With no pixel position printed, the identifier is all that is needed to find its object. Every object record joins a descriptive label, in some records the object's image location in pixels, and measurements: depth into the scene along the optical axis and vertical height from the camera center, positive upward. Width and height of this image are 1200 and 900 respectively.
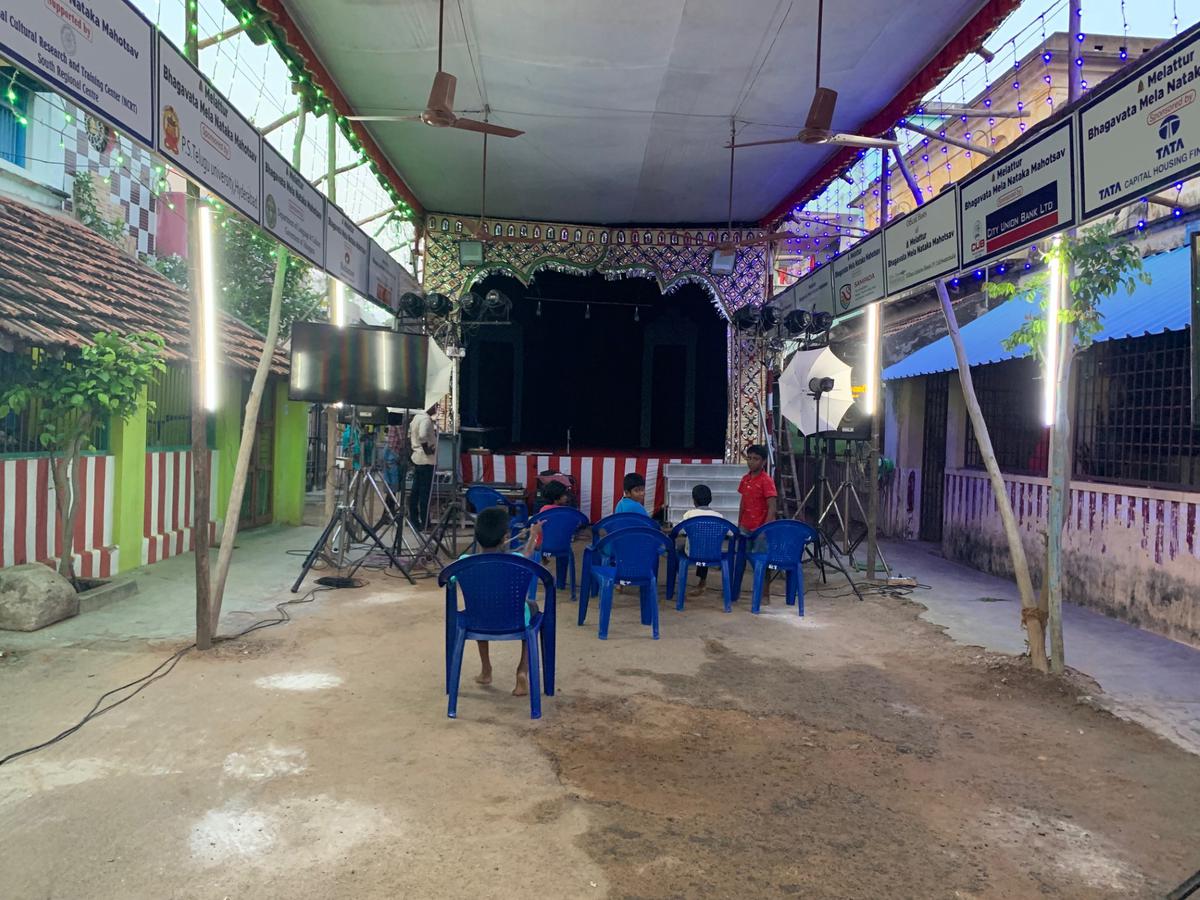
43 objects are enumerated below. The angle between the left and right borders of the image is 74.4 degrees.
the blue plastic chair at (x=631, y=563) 5.37 -0.81
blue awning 5.84 +1.22
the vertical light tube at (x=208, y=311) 4.40 +0.71
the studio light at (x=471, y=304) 9.86 +1.76
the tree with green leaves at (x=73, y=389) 5.43 +0.31
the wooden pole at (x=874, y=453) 7.30 -0.04
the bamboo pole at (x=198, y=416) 4.07 +0.12
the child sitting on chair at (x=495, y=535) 4.14 -0.49
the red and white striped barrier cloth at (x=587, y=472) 10.98 -0.40
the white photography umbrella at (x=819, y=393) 7.53 +0.54
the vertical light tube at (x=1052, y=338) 4.37 +0.64
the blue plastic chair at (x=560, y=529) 6.18 -0.68
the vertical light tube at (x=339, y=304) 7.41 +1.28
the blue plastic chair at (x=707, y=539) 6.05 -0.72
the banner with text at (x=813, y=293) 7.55 +1.60
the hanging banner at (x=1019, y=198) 3.84 +1.36
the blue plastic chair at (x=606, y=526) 5.64 -0.66
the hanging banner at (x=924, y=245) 4.97 +1.40
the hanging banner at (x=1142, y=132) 3.02 +1.35
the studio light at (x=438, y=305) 8.84 +1.53
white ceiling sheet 5.72 +3.12
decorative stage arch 10.83 +2.56
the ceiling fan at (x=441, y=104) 5.56 +2.38
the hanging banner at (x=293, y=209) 4.79 +1.53
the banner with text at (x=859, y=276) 6.19 +1.45
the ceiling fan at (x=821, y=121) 5.64 +2.36
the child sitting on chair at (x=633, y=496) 6.66 -0.45
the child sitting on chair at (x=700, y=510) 6.37 -0.53
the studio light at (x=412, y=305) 8.55 +1.48
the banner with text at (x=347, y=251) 6.18 +1.59
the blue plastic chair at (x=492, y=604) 3.71 -0.77
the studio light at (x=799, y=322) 7.99 +1.29
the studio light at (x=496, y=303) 9.47 +1.69
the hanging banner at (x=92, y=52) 2.54 +1.37
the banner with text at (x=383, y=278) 7.61 +1.65
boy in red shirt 7.09 -0.44
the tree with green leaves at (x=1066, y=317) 4.32 +0.76
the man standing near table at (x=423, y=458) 9.12 -0.21
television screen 6.50 +0.61
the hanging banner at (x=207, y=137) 3.52 +1.49
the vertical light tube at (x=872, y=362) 7.35 +0.82
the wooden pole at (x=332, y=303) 6.71 +1.27
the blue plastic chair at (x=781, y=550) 6.07 -0.80
